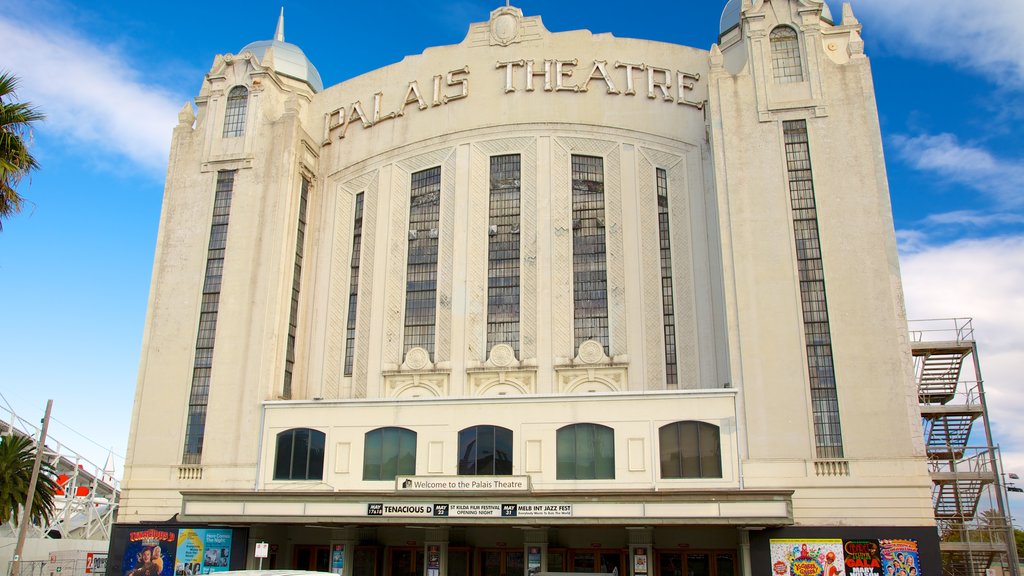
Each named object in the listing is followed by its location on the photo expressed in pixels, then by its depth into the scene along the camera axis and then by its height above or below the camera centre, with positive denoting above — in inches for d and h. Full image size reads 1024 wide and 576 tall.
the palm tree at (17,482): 1342.3 +153.0
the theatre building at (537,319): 1082.1 +391.6
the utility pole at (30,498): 1119.0 +107.2
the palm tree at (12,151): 761.0 +384.3
